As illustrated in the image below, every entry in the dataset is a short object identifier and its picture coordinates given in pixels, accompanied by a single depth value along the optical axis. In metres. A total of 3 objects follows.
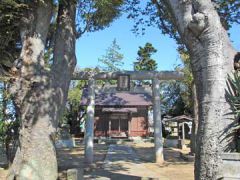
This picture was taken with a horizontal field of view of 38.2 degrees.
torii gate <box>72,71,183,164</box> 16.17
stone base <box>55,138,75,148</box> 25.65
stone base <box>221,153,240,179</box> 5.05
